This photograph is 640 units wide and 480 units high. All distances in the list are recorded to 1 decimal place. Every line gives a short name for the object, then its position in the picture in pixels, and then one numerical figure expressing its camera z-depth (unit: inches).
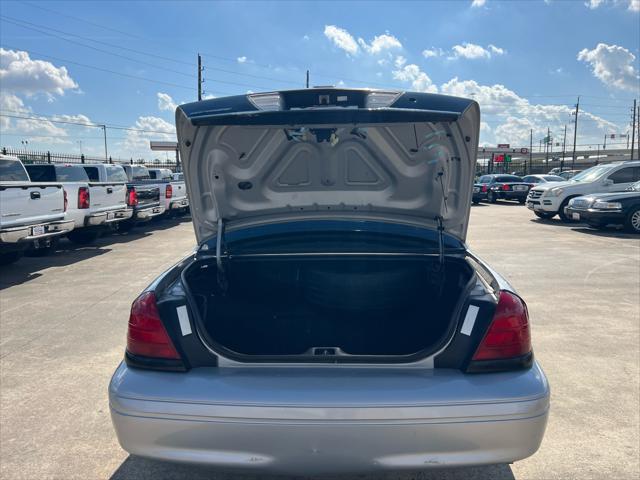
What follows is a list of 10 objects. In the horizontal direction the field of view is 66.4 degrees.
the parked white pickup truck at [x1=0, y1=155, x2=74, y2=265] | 282.5
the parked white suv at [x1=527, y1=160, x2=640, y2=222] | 567.8
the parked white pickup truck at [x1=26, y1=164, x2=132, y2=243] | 382.0
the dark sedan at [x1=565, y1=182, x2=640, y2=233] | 486.9
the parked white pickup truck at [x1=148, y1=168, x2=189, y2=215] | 573.4
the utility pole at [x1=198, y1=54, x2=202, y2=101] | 1565.0
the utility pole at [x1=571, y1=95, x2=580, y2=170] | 2797.7
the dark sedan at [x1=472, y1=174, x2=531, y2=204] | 973.8
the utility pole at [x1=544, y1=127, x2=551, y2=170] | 4494.1
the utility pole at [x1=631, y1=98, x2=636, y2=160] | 2615.2
